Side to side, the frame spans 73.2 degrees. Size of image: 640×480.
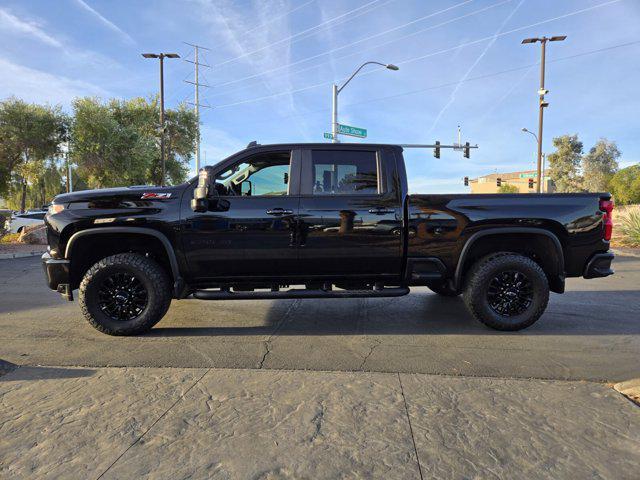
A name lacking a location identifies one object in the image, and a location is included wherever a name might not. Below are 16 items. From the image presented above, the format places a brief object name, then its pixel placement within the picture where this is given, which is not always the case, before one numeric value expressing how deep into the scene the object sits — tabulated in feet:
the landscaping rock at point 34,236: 52.16
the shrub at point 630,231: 48.11
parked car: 63.87
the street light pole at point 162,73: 91.61
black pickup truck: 14.71
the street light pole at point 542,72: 76.54
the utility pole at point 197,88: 127.47
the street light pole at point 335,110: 71.87
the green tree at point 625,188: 162.09
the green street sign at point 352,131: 73.26
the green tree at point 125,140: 93.35
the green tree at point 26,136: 84.02
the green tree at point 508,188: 281.54
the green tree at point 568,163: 156.97
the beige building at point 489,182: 375.86
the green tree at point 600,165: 159.63
